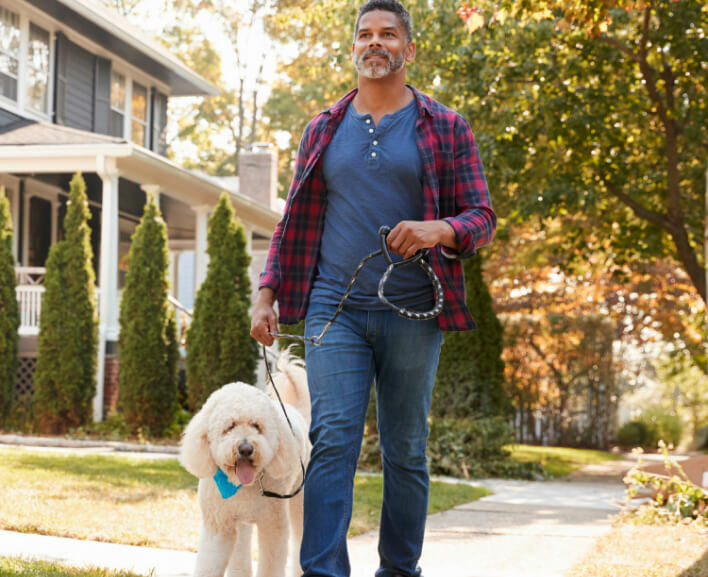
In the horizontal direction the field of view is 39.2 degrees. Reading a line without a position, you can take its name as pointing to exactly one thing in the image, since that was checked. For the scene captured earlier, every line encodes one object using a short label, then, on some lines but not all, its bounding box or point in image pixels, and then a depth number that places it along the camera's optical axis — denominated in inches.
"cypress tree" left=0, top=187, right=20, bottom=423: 514.9
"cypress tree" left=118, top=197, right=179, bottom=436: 510.3
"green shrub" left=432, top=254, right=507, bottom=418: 490.0
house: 585.0
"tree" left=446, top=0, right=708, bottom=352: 504.4
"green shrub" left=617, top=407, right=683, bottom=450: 804.6
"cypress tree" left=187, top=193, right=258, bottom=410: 513.7
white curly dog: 146.3
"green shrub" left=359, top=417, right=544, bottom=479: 434.9
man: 138.2
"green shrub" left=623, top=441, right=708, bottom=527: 268.5
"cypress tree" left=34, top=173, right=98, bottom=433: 510.0
